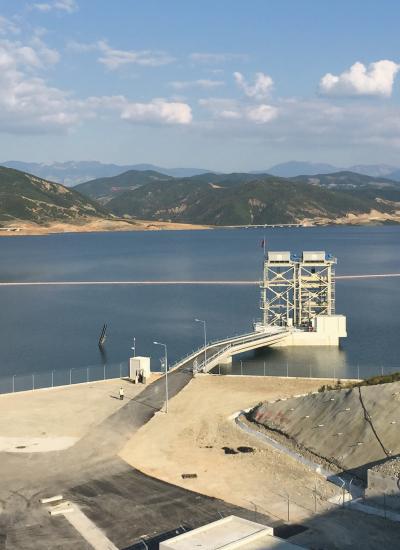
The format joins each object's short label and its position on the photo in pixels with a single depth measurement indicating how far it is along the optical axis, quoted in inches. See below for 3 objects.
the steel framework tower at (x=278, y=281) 4985.2
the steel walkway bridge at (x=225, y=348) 3710.6
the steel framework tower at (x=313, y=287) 5012.3
